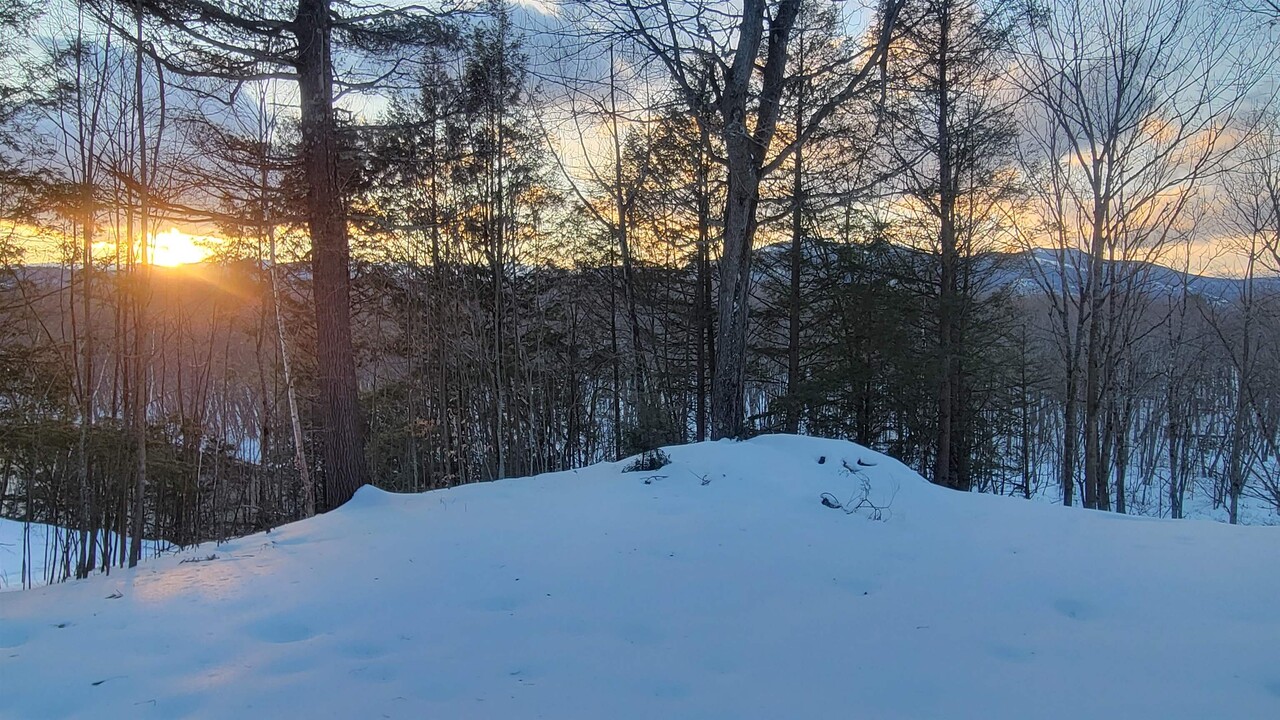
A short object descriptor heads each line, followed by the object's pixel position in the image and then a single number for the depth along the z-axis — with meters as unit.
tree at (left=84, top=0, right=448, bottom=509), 6.00
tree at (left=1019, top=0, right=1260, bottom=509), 7.96
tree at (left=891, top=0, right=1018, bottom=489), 10.60
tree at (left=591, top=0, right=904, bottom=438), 5.94
